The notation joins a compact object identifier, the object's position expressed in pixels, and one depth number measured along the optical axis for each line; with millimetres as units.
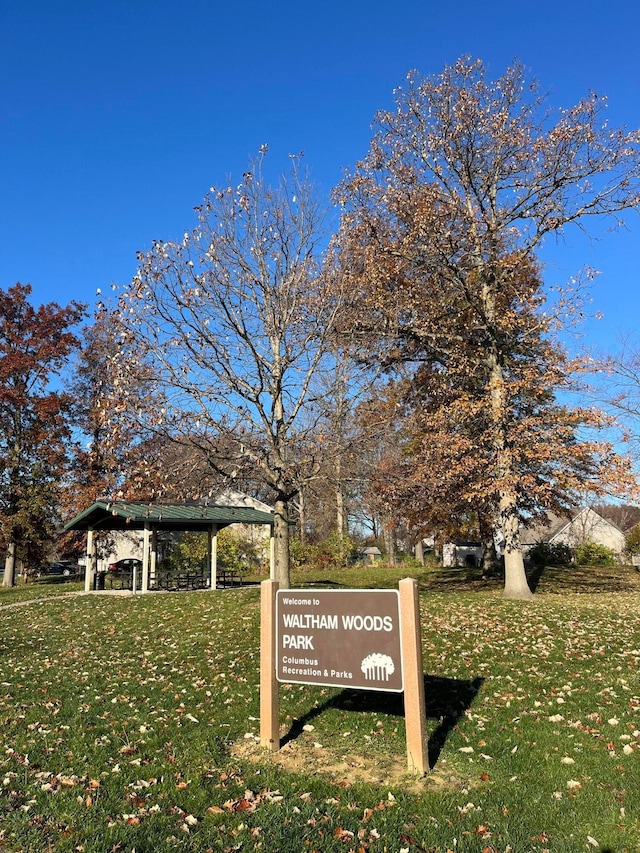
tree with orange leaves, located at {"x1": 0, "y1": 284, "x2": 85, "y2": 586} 29281
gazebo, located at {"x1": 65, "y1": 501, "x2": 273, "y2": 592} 20234
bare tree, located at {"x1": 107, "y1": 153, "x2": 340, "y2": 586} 13188
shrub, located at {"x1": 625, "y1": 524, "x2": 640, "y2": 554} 37781
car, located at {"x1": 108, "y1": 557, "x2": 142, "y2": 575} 29325
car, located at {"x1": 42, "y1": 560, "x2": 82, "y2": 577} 57922
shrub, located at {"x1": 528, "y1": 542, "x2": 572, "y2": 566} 34281
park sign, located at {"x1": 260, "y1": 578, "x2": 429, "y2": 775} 4887
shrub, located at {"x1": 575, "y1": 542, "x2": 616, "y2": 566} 33938
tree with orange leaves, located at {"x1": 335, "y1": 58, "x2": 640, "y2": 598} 15500
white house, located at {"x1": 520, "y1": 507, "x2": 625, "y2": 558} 55938
